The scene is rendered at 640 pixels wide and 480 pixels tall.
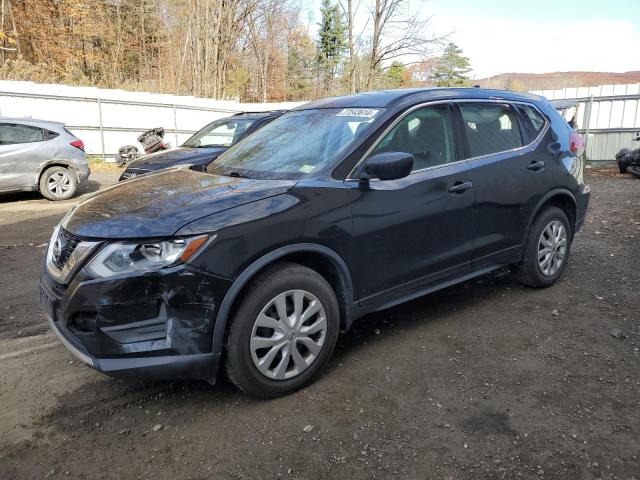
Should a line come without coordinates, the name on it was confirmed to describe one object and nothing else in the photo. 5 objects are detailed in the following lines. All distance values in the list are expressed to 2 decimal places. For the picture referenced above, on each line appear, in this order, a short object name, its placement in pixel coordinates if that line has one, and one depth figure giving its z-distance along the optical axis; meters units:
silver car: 9.28
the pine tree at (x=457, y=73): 57.74
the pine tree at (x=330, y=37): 53.14
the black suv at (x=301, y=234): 2.56
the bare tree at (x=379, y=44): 23.19
